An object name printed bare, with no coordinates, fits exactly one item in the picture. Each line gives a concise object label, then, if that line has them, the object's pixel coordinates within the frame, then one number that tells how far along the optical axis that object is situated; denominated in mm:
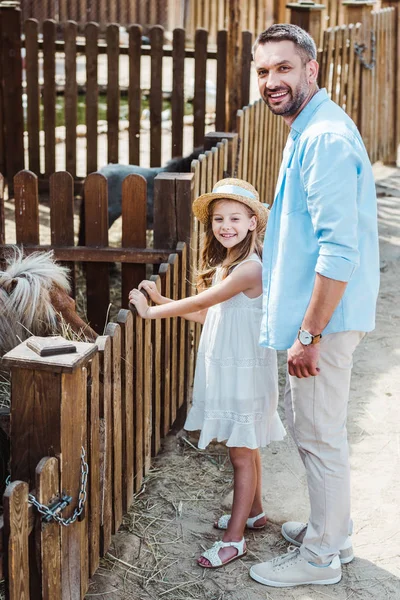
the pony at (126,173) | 6508
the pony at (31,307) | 3418
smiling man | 2520
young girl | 3164
